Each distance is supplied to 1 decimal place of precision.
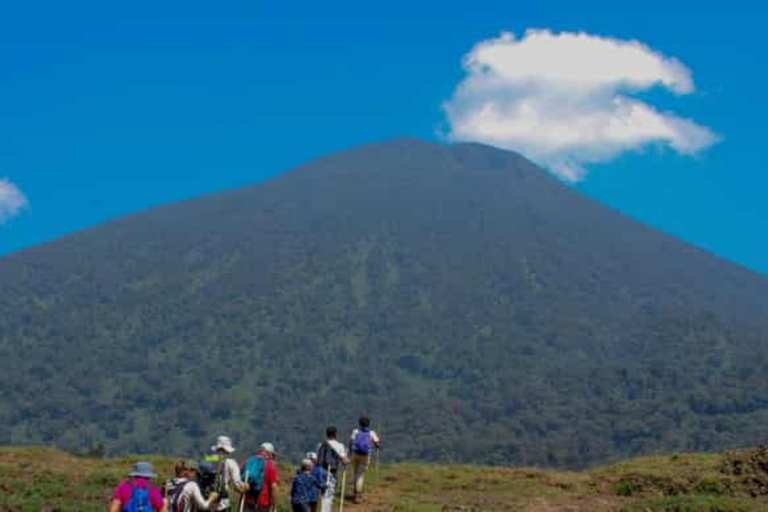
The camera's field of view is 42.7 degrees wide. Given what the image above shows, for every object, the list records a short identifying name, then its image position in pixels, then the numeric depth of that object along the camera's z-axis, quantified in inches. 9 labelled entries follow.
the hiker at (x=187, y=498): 508.4
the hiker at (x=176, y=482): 510.9
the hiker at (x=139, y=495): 474.9
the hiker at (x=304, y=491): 627.8
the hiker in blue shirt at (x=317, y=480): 631.8
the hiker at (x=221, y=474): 567.2
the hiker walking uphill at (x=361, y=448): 788.6
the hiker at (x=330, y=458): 692.1
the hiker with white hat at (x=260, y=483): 600.4
